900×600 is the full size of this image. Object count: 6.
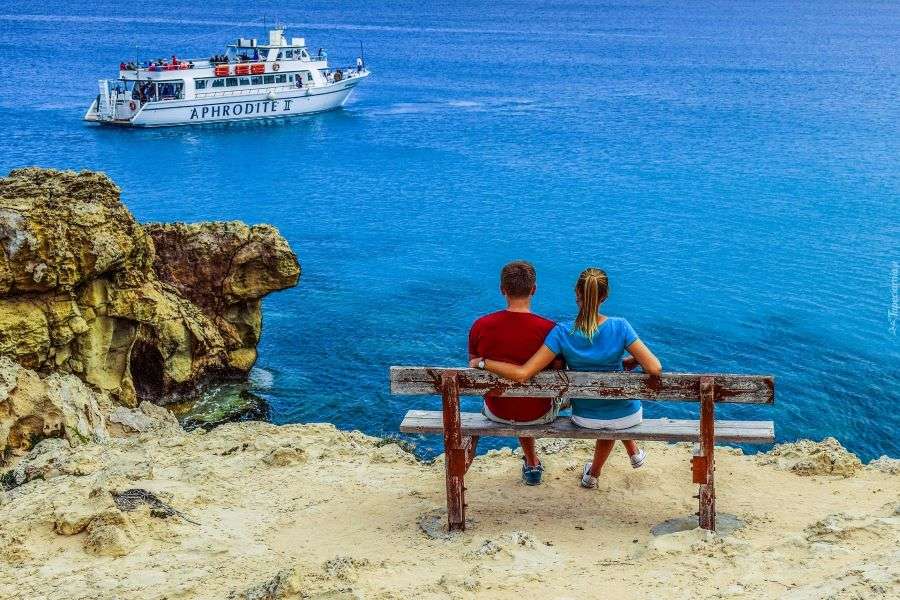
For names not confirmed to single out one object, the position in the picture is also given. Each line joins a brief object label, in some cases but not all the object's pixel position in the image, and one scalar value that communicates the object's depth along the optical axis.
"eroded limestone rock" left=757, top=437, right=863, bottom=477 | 9.32
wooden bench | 7.00
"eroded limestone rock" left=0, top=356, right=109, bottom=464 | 11.63
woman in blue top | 7.18
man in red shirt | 7.35
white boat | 57.88
